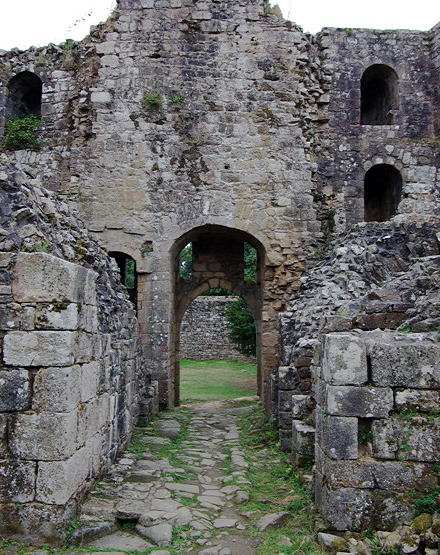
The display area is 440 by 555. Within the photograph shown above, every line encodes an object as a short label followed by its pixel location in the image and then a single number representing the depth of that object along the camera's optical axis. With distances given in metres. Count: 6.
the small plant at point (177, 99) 11.05
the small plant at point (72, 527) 4.44
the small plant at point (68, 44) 12.14
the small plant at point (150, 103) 11.01
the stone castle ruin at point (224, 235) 4.30
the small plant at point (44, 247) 4.63
